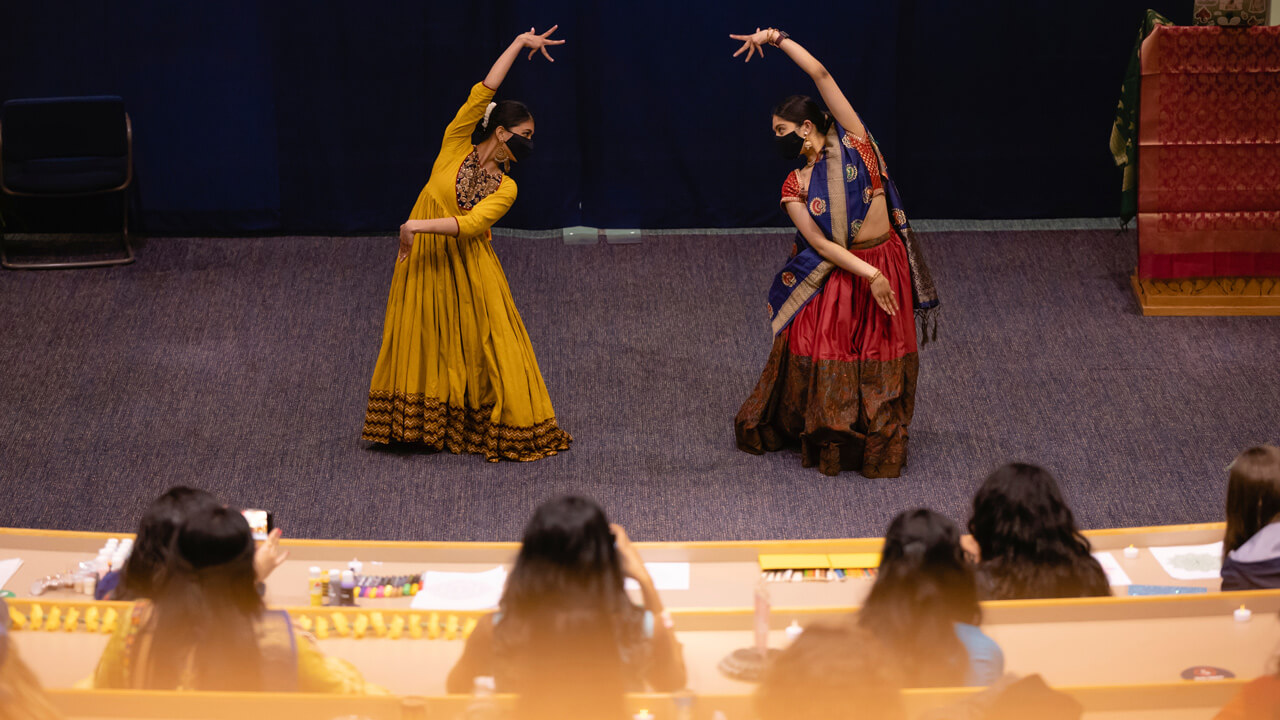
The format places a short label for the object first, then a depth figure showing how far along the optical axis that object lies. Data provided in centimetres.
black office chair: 1262
